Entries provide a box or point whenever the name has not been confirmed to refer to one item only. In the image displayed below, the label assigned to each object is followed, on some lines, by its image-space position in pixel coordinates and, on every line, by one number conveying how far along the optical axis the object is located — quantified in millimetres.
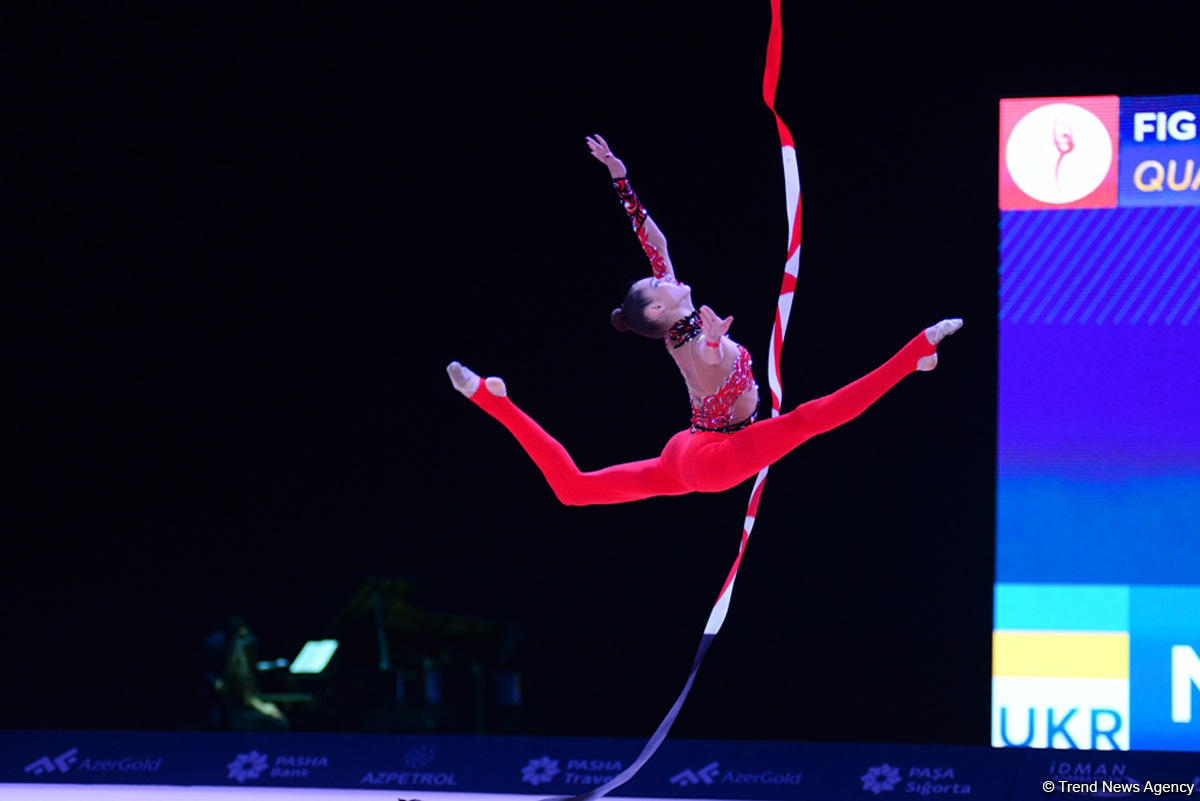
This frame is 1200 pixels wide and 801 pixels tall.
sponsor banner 11953
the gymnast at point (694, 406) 7883
